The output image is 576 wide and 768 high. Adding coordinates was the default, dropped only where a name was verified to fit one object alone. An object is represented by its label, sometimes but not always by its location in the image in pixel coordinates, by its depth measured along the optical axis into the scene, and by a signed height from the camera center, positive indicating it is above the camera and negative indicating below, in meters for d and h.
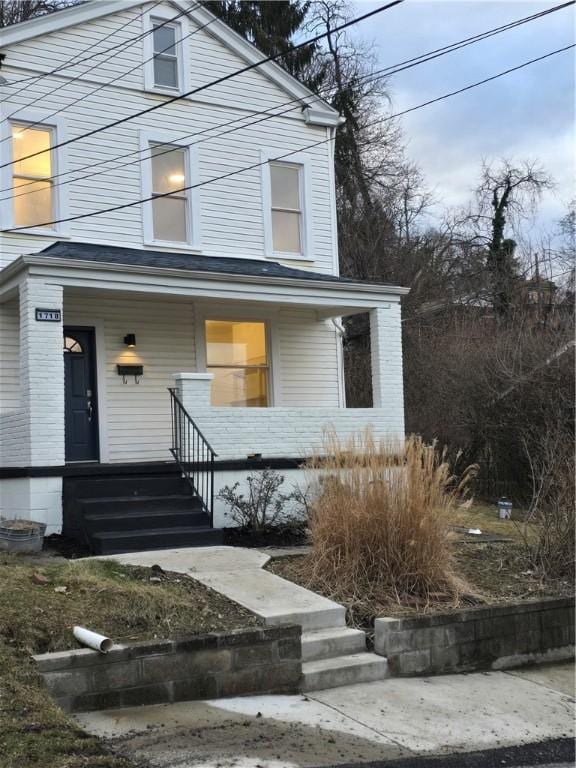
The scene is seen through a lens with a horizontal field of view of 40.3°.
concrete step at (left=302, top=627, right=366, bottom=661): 5.63 -1.78
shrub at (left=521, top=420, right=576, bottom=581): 7.34 -1.22
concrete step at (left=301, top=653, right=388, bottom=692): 5.35 -1.90
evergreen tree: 24.42 +11.99
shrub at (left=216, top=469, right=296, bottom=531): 9.48 -1.24
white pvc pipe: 4.63 -1.40
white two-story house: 9.51 +1.72
